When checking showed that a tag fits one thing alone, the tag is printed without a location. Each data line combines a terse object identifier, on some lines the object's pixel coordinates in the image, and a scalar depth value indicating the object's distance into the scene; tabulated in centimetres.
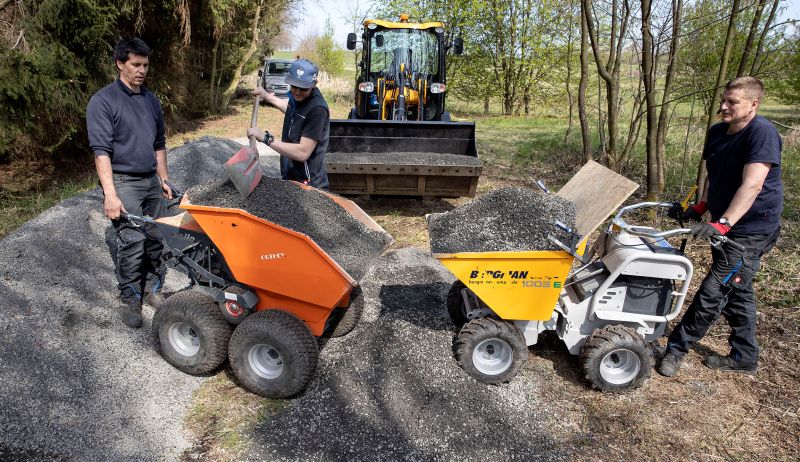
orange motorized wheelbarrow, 264
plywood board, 280
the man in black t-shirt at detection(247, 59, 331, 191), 322
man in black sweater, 318
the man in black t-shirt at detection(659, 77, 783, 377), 281
